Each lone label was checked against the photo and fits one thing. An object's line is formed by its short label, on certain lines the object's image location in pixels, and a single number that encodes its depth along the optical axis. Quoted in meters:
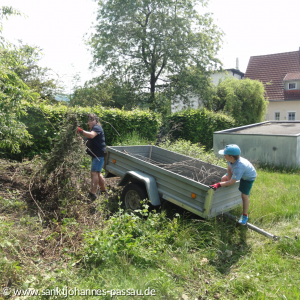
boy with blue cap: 4.44
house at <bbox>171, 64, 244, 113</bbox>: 21.64
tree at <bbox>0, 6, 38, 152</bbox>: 4.79
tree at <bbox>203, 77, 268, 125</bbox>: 20.03
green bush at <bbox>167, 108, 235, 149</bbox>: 13.81
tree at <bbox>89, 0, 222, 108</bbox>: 20.00
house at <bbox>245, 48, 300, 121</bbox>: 26.88
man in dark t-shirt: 5.52
